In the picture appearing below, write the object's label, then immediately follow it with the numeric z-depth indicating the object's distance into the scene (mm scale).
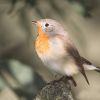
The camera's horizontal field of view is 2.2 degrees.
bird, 2958
